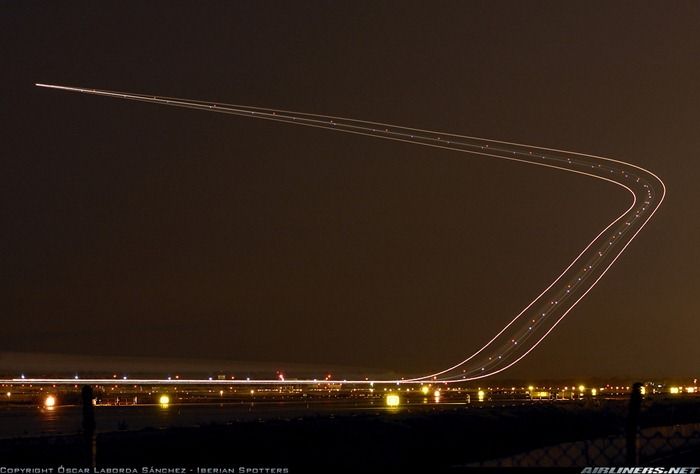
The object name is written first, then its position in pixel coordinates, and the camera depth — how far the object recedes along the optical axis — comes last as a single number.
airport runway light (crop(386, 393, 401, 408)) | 87.72
